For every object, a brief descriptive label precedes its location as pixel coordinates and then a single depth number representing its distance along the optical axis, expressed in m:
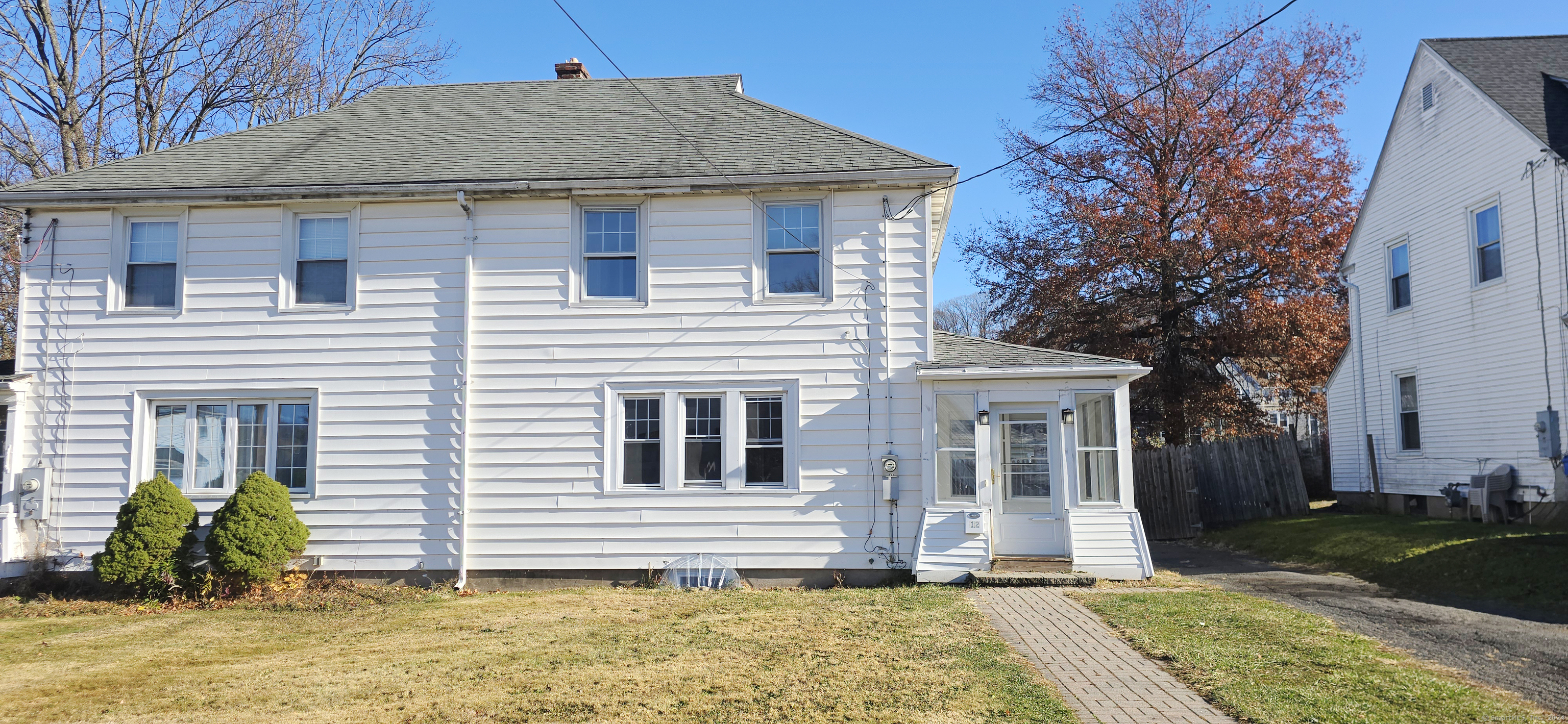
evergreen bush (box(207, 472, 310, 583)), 11.38
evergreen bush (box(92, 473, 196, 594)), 11.41
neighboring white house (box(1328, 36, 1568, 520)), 14.51
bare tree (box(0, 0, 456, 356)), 21.38
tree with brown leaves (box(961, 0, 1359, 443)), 24.23
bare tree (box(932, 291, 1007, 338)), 58.88
